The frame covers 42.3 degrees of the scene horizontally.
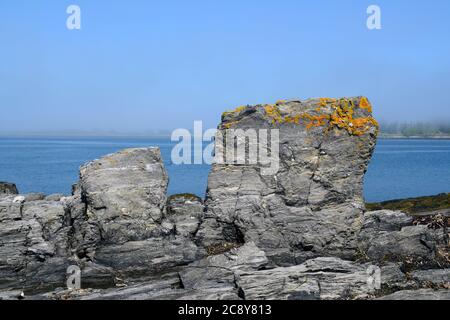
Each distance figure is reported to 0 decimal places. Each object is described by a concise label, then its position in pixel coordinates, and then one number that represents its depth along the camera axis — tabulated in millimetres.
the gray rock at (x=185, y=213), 22578
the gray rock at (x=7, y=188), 25922
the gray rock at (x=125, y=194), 21469
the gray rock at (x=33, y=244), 19266
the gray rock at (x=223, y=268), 17484
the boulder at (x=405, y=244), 20391
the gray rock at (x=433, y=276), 17606
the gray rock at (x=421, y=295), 15645
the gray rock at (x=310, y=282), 16469
